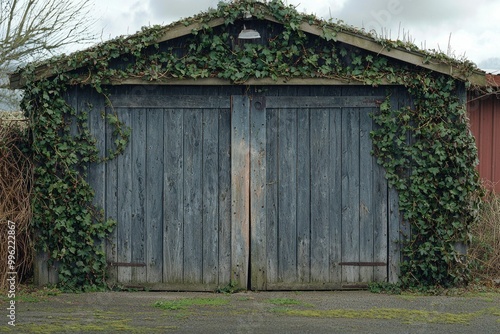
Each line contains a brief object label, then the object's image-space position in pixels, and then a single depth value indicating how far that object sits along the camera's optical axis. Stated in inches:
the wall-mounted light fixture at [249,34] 379.9
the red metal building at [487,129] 498.0
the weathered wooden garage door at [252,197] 398.6
